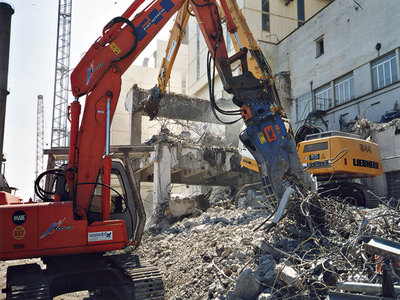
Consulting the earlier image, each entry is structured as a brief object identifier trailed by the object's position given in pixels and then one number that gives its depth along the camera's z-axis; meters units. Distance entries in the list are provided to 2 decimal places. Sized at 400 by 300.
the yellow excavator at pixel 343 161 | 9.80
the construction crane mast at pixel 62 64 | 45.19
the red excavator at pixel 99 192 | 4.32
